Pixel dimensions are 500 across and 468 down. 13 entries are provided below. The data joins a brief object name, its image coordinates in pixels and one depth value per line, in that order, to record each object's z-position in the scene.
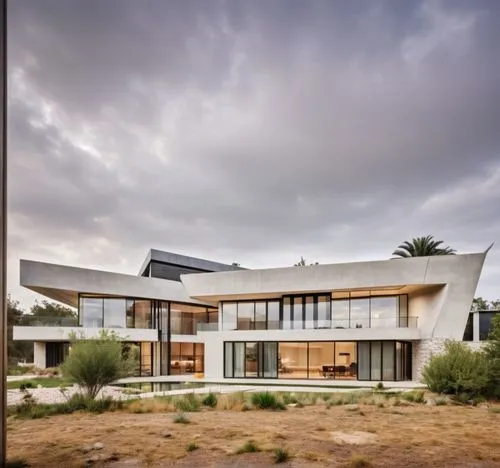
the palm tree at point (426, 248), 25.70
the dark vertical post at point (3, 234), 2.26
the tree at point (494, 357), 12.00
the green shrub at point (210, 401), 10.69
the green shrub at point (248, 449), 5.73
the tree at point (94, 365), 10.95
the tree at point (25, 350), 29.37
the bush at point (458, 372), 11.83
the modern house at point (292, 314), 18.69
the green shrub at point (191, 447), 5.84
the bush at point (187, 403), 10.00
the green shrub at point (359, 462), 5.07
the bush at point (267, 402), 10.25
